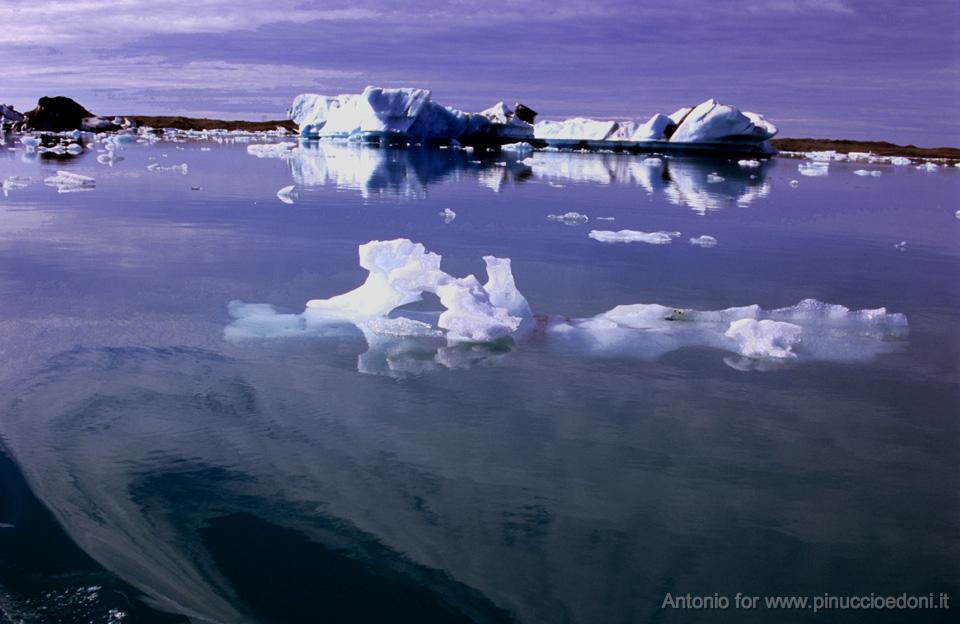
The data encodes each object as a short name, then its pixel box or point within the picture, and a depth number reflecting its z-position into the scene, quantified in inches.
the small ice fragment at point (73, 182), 512.1
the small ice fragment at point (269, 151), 1104.2
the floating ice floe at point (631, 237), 338.3
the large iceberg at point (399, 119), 1425.9
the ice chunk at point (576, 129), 1493.6
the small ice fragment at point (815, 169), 1061.8
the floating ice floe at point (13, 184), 485.1
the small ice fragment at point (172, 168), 685.9
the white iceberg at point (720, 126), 1268.5
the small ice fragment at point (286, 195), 482.9
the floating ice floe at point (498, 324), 174.9
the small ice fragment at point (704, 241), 341.4
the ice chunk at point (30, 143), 1029.9
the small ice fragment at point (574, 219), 409.4
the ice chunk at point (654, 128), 1386.6
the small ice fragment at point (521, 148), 1450.2
